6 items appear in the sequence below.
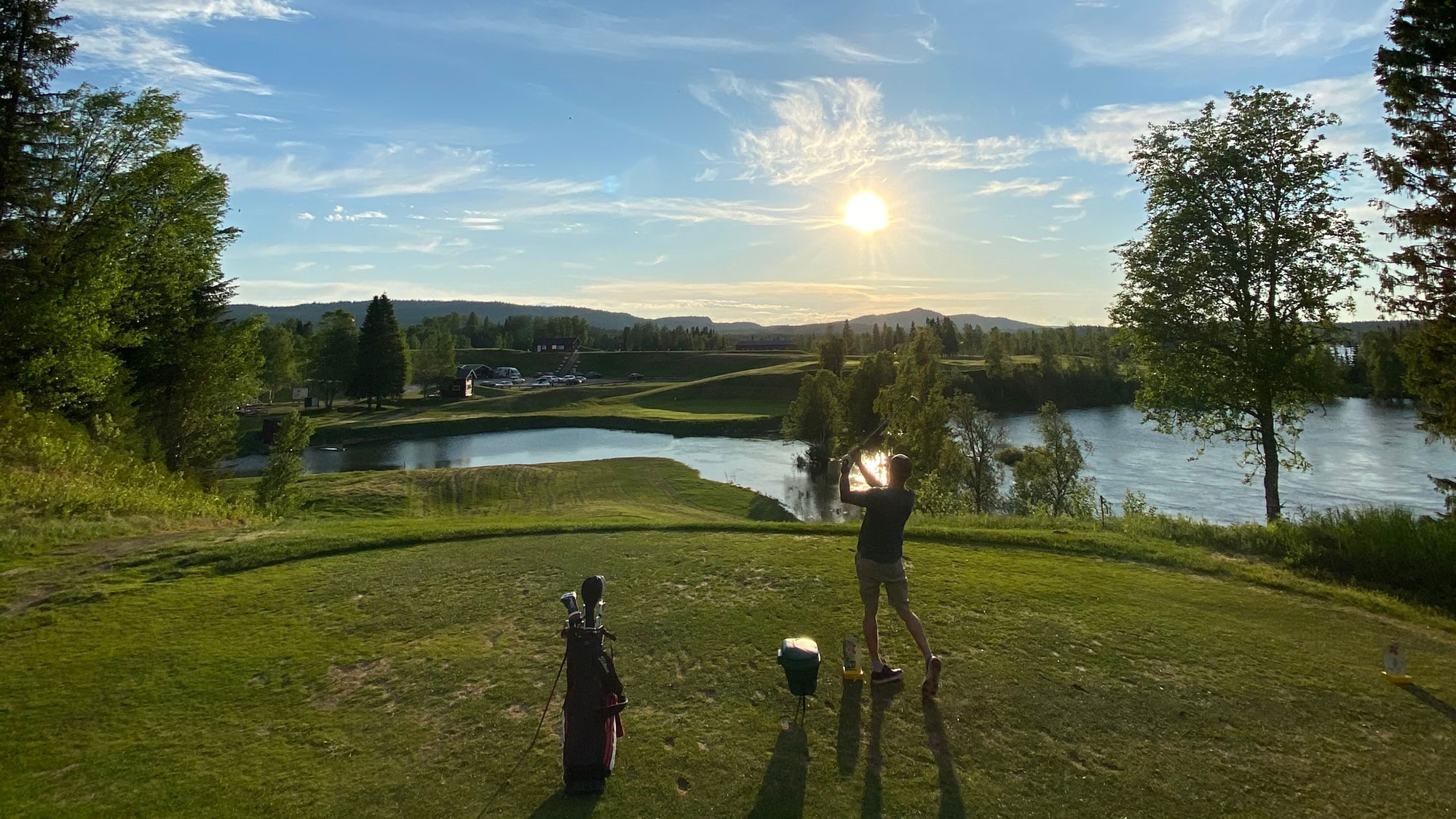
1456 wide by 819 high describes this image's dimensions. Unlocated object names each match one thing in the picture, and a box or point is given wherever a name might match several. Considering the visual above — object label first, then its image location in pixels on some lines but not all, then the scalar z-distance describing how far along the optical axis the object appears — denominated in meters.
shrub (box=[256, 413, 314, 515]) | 27.22
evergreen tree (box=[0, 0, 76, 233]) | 18.66
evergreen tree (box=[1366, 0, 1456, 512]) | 13.95
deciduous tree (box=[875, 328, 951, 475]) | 34.75
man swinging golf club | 7.05
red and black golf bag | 5.24
